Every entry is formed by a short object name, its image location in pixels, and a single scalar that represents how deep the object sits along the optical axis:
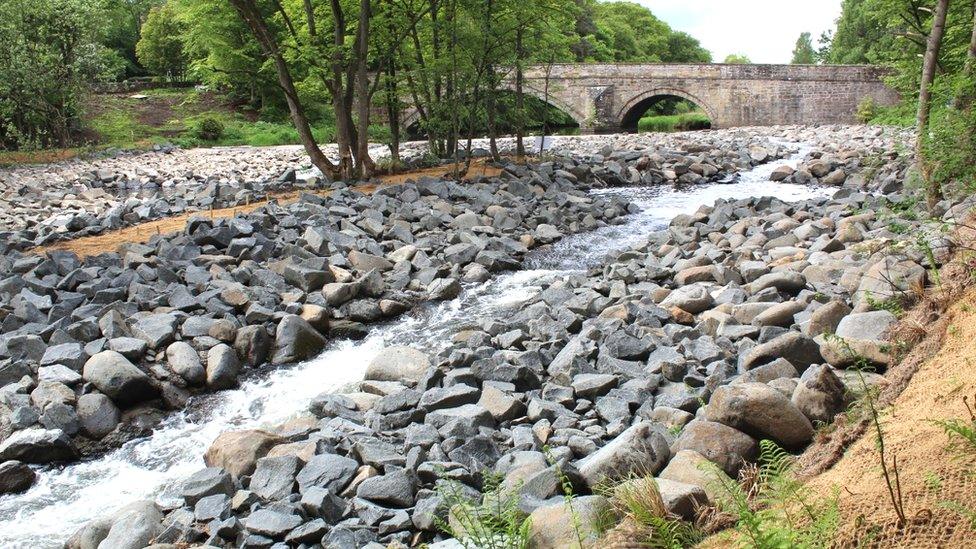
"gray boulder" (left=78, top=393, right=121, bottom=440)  6.27
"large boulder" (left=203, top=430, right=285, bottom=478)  5.13
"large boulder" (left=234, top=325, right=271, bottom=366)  7.64
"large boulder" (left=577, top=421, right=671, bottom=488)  4.12
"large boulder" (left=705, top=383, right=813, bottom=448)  4.17
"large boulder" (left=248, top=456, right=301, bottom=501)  4.68
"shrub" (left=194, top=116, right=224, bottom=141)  32.56
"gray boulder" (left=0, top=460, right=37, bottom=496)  5.47
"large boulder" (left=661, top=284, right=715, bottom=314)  7.31
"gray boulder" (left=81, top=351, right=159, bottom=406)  6.60
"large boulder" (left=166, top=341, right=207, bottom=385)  7.13
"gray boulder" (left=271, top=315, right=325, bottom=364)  7.72
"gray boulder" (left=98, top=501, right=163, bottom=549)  4.26
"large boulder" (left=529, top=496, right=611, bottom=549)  3.44
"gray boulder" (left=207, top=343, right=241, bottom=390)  7.13
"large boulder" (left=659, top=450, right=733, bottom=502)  3.56
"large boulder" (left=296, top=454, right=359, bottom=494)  4.63
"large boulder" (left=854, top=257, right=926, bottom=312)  5.83
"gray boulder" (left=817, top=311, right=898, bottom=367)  4.99
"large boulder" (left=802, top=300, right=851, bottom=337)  5.82
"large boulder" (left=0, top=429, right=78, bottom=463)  5.74
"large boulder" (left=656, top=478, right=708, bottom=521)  3.38
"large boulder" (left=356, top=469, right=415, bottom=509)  4.42
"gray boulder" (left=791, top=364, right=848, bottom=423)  4.37
